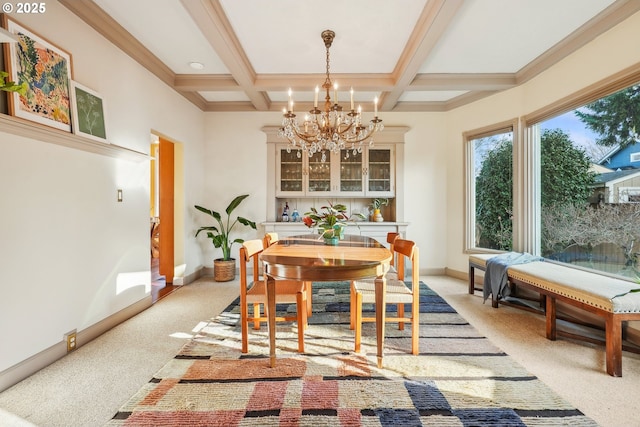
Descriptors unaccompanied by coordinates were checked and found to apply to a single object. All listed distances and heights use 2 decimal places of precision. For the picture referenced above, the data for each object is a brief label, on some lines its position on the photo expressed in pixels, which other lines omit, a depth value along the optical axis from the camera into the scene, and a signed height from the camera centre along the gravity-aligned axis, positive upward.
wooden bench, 1.99 -0.58
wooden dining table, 1.81 -0.31
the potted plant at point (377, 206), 4.77 +0.15
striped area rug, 1.58 -1.04
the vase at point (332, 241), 2.64 -0.22
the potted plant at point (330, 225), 2.66 -0.09
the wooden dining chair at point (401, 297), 2.19 -0.59
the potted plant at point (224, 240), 4.43 -0.37
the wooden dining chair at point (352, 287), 2.50 -0.55
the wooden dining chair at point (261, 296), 2.19 -0.58
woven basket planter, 4.43 -0.80
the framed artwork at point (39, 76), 1.84 +0.91
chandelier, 2.66 +0.79
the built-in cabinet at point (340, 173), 4.74 +0.66
